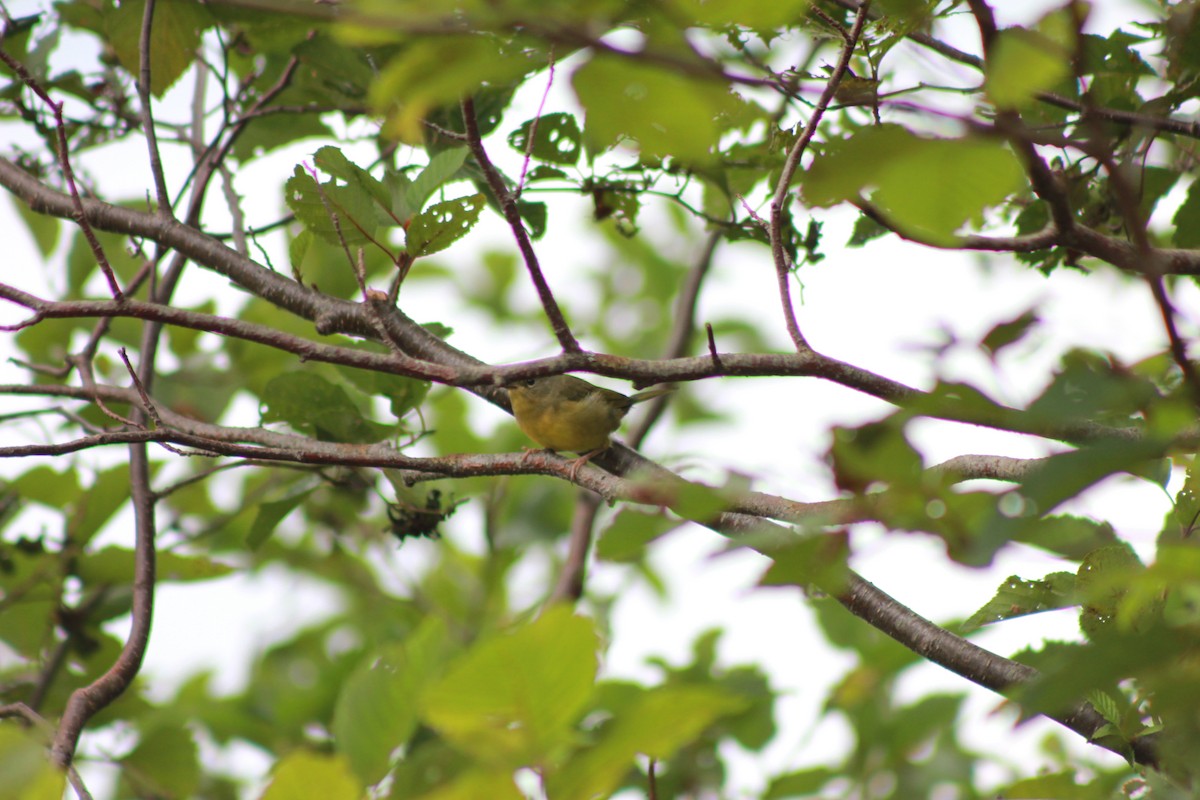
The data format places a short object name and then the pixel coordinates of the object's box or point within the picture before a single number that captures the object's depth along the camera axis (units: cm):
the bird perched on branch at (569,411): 961
